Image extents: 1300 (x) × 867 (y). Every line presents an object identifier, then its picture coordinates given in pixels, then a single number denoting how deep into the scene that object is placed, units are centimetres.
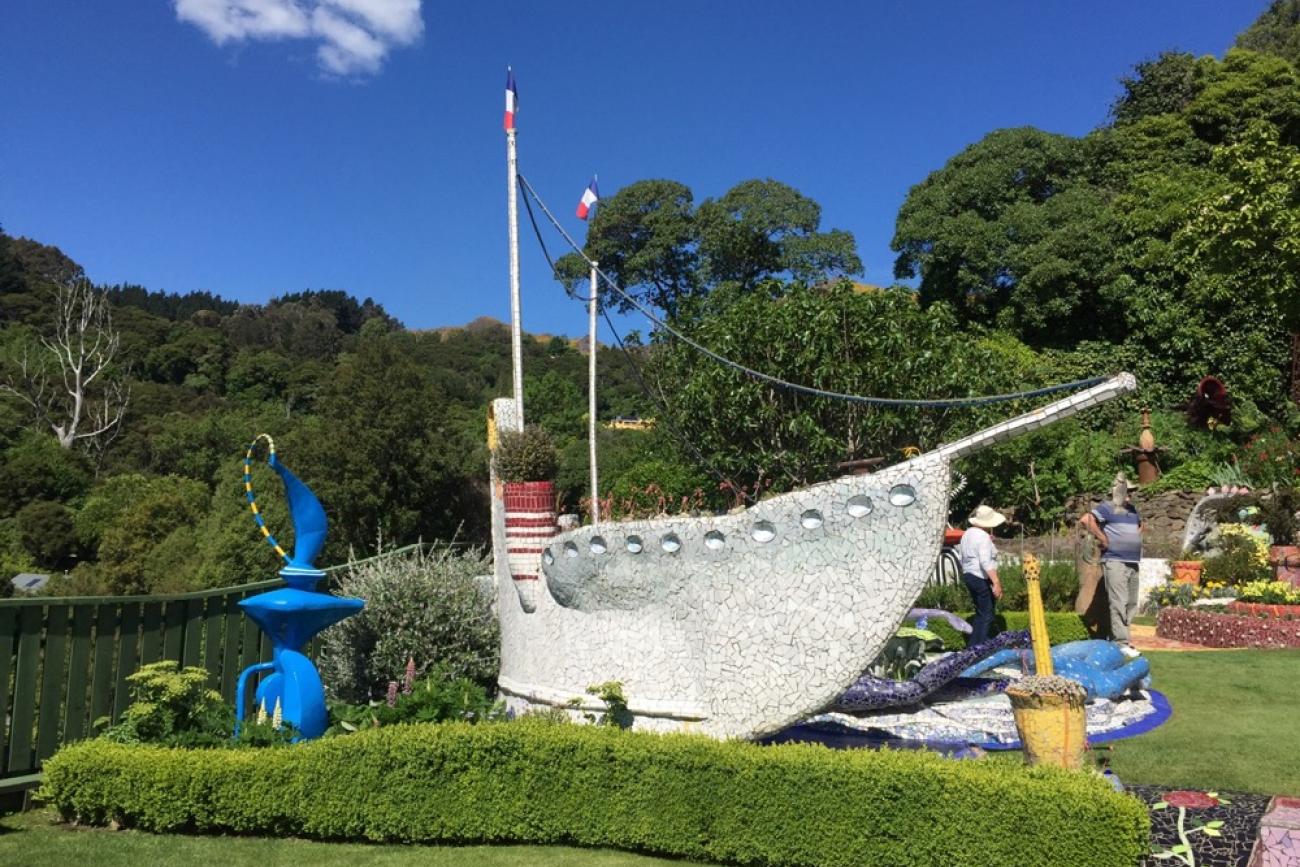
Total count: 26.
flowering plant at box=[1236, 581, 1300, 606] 1439
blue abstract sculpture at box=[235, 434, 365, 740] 816
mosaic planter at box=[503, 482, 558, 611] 870
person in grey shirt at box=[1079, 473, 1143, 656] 1177
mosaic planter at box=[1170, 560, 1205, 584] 1717
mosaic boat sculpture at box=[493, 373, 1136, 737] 653
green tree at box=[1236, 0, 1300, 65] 3725
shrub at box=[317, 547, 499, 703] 1004
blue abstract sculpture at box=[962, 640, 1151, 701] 956
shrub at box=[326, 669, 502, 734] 802
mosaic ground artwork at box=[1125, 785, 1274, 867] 564
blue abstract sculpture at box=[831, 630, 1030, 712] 941
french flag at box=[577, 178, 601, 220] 1316
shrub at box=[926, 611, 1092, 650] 1323
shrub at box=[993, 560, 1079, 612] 1606
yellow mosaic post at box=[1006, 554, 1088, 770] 608
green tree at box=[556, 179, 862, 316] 3584
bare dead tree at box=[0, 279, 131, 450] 5062
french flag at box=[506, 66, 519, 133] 1059
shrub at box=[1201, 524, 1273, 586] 1586
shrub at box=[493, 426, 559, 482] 906
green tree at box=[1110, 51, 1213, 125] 3734
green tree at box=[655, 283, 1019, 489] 2078
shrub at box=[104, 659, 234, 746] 775
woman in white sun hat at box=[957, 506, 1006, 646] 1153
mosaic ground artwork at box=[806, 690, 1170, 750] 862
